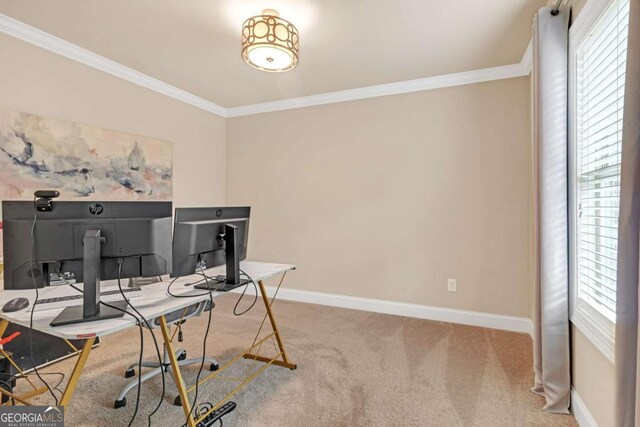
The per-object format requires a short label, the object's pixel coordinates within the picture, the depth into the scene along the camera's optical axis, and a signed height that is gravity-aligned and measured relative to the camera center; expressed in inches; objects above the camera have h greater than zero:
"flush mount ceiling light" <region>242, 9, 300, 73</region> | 85.5 +47.3
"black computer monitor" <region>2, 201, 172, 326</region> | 51.9 -5.3
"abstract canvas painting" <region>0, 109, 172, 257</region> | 98.0 +19.3
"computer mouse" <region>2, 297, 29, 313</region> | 56.8 -16.6
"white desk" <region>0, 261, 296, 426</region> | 49.3 -17.0
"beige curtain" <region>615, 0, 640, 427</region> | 41.7 -3.4
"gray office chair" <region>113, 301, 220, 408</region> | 74.7 -38.9
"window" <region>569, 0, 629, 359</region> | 58.3 +11.9
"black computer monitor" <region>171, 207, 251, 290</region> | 64.7 -5.3
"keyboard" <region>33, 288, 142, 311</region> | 59.4 -16.6
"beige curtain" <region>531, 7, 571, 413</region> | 75.2 +2.6
